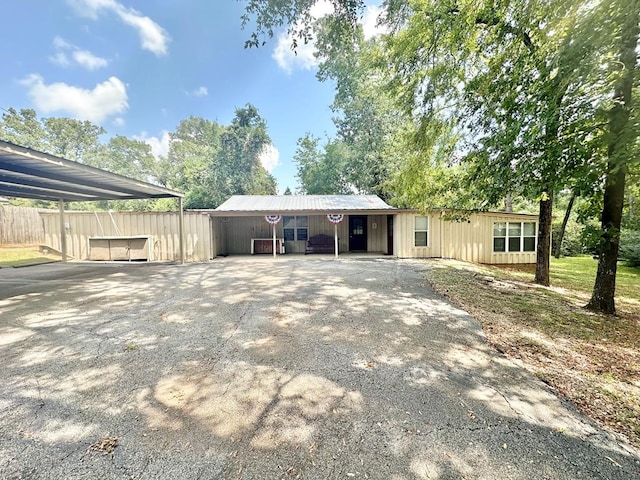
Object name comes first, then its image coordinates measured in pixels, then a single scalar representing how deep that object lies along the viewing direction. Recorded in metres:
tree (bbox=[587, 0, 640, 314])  3.62
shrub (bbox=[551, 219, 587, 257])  17.67
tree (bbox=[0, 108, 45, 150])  24.66
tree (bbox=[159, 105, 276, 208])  24.09
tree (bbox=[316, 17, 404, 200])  19.02
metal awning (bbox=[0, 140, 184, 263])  5.98
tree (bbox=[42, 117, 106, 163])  28.62
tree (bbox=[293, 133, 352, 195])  21.58
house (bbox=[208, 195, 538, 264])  12.23
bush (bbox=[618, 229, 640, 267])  11.38
